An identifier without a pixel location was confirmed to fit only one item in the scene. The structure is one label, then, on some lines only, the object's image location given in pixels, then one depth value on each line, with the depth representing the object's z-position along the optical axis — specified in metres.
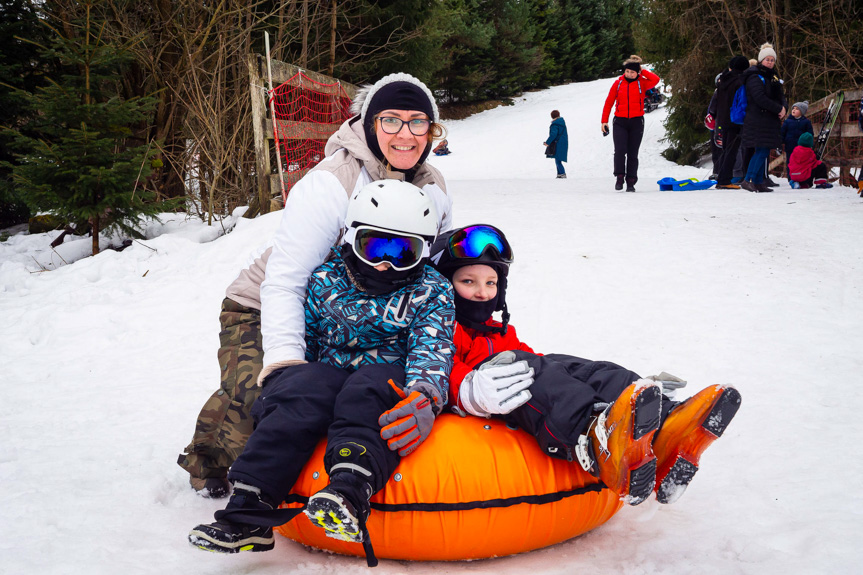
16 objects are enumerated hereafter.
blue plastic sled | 9.58
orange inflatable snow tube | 2.03
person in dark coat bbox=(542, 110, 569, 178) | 14.66
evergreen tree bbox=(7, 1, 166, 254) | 6.51
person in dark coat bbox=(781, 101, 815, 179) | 10.12
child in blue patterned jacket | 1.91
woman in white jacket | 2.44
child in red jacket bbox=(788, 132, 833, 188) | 9.29
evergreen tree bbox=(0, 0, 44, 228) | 7.73
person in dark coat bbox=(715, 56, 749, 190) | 8.90
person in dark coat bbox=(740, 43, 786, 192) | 8.13
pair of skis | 9.74
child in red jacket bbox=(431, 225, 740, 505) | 1.86
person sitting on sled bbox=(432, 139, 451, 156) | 20.75
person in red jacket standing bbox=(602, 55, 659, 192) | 8.75
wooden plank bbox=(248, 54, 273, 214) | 6.94
